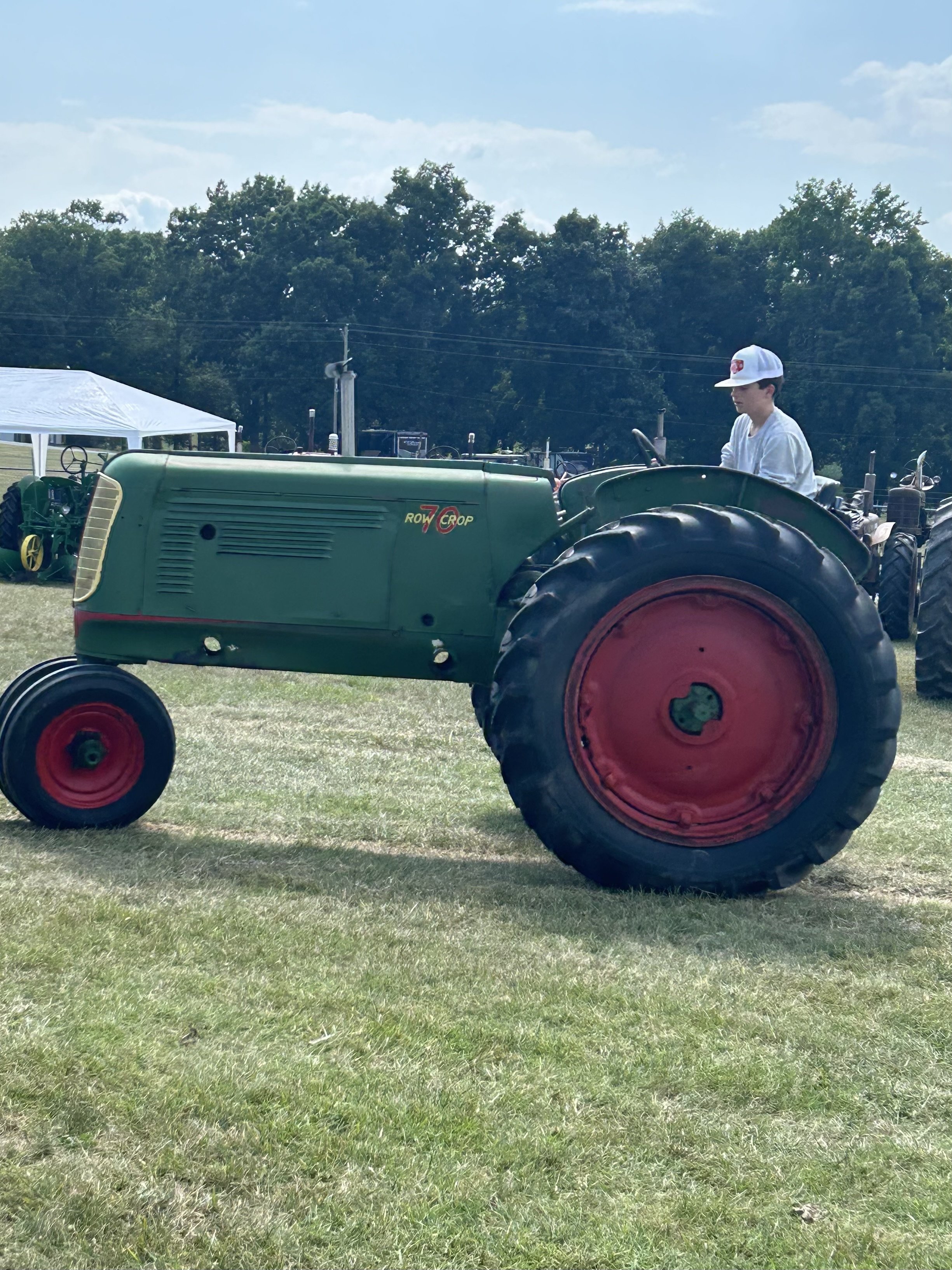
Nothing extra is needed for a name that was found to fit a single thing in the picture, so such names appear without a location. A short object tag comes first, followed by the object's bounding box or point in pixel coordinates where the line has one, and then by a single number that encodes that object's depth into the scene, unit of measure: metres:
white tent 22.95
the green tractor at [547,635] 4.79
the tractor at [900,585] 14.38
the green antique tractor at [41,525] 17.78
